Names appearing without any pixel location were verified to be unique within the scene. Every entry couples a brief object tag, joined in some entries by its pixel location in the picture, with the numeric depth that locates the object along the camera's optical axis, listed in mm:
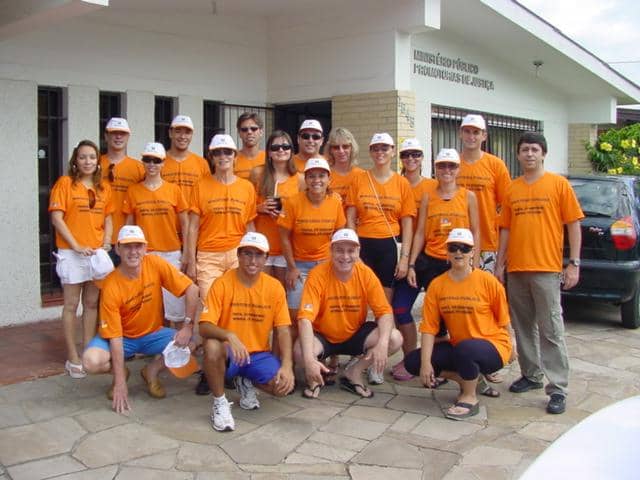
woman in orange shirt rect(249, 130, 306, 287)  5586
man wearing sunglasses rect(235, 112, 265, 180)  5922
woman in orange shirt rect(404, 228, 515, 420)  4953
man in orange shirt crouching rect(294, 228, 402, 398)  5090
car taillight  7297
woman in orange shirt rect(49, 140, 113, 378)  5535
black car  7297
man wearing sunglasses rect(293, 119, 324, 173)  5918
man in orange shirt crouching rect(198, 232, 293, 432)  4742
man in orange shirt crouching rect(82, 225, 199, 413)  4945
